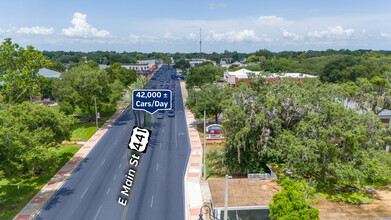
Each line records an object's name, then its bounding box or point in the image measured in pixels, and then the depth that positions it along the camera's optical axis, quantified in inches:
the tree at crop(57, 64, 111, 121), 2201.2
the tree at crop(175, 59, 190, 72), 7116.1
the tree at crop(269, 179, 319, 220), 727.9
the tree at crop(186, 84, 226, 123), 2028.5
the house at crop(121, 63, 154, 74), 6646.7
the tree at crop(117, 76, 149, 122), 2878.0
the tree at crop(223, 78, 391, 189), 1093.1
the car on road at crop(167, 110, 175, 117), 2642.7
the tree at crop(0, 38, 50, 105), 1700.3
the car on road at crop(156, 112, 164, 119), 2574.8
